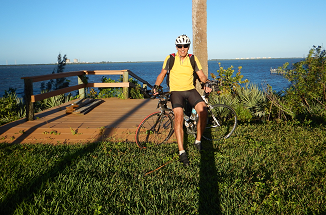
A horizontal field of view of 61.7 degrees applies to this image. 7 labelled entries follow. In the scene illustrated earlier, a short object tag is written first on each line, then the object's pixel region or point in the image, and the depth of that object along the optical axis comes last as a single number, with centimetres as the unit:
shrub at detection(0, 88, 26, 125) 872
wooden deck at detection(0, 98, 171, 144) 571
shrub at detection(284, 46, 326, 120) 790
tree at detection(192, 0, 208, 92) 788
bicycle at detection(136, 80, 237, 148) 505
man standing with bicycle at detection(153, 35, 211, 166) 479
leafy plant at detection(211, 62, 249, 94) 932
